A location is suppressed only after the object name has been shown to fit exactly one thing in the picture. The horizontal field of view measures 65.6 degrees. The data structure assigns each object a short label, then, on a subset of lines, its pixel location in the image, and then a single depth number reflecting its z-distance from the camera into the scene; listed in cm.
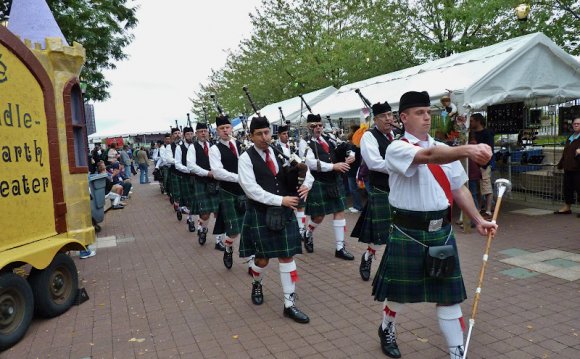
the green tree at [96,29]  1212
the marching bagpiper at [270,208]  398
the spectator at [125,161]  1906
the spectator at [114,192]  1086
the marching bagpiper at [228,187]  561
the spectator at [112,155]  1507
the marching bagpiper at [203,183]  695
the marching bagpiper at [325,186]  598
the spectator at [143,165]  1983
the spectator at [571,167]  765
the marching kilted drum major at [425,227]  282
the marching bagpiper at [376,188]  447
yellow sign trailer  388
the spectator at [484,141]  795
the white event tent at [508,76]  721
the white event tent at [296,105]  1518
